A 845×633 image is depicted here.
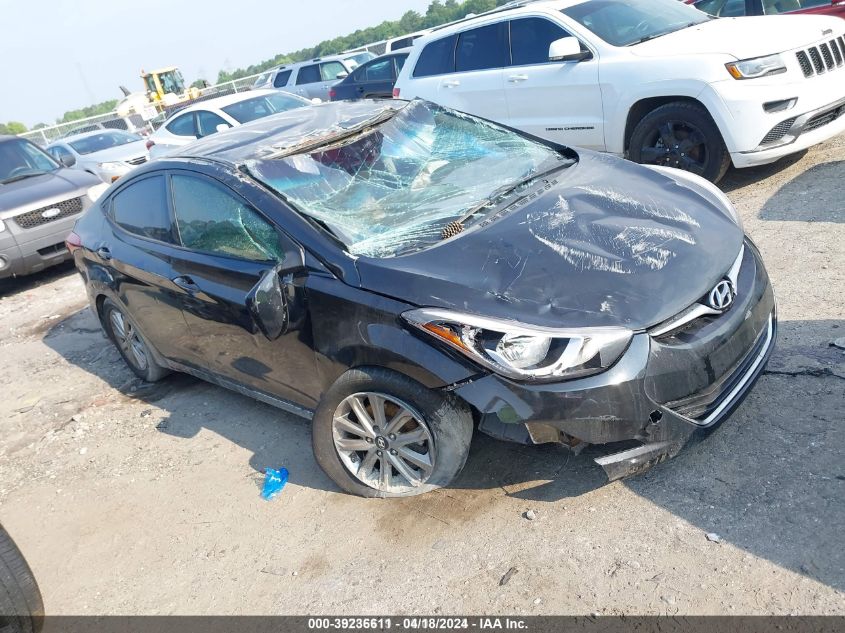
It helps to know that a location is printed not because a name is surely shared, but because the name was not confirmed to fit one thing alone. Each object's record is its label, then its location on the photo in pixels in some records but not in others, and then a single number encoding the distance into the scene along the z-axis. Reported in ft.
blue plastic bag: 12.02
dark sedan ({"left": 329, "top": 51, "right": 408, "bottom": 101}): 43.52
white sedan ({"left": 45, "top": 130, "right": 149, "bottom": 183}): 39.75
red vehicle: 27.09
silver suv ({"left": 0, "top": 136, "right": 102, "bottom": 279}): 26.37
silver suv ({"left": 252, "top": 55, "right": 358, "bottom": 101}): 57.36
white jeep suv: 18.78
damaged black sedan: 8.98
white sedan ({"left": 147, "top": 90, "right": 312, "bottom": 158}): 35.09
